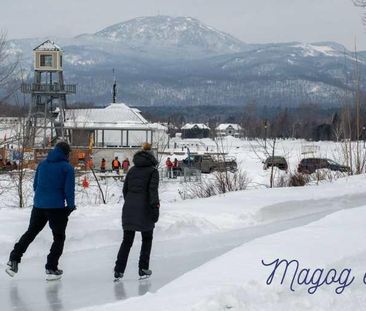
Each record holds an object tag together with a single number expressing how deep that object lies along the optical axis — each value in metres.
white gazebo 64.91
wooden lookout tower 62.78
